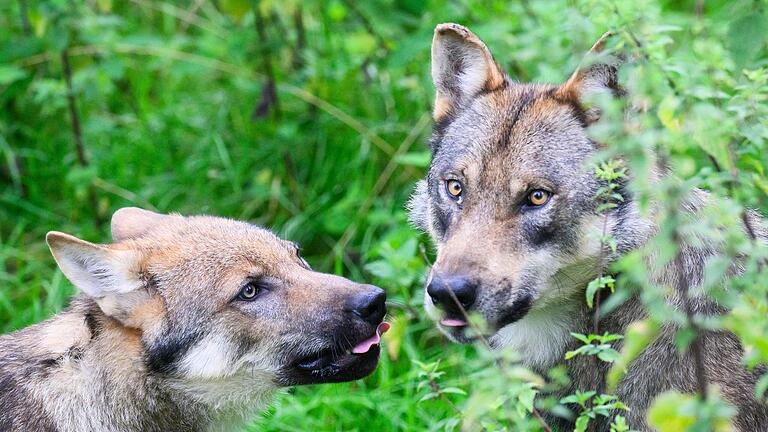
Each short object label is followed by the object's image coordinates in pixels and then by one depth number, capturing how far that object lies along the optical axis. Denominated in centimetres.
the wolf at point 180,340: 882
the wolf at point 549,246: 831
